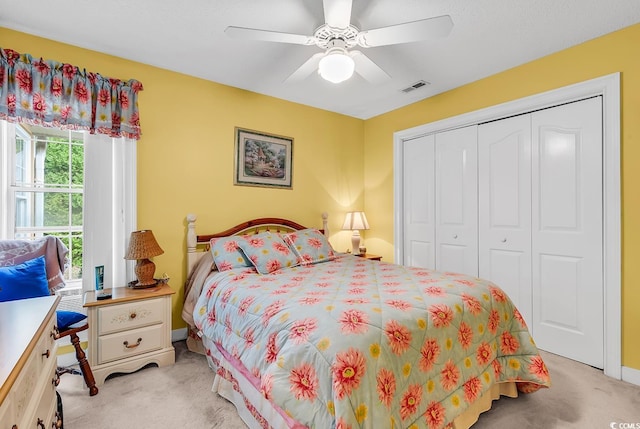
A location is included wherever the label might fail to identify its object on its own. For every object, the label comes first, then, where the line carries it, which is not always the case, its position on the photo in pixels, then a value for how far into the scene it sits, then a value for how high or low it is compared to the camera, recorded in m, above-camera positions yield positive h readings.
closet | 2.57 +0.01
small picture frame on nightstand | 2.47 -0.48
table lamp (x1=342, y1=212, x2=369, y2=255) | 4.05 -0.12
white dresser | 0.83 -0.45
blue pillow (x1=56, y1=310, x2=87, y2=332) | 2.09 -0.68
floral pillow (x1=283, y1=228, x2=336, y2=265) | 3.01 -0.30
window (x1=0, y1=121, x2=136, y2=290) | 2.41 +0.17
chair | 2.09 -0.83
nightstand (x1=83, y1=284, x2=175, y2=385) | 2.23 -0.84
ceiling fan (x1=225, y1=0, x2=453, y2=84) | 1.75 +1.08
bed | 1.30 -0.64
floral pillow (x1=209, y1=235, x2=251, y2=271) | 2.65 -0.33
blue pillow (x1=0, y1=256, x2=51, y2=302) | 1.79 -0.38
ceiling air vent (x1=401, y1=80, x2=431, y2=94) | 3.25 +1.35
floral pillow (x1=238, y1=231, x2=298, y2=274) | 2.67 -0.32
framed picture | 3.40 +0.62
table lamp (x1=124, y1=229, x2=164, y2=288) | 2.52 -0.30
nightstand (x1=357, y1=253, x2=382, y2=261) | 3.96 -0.51
